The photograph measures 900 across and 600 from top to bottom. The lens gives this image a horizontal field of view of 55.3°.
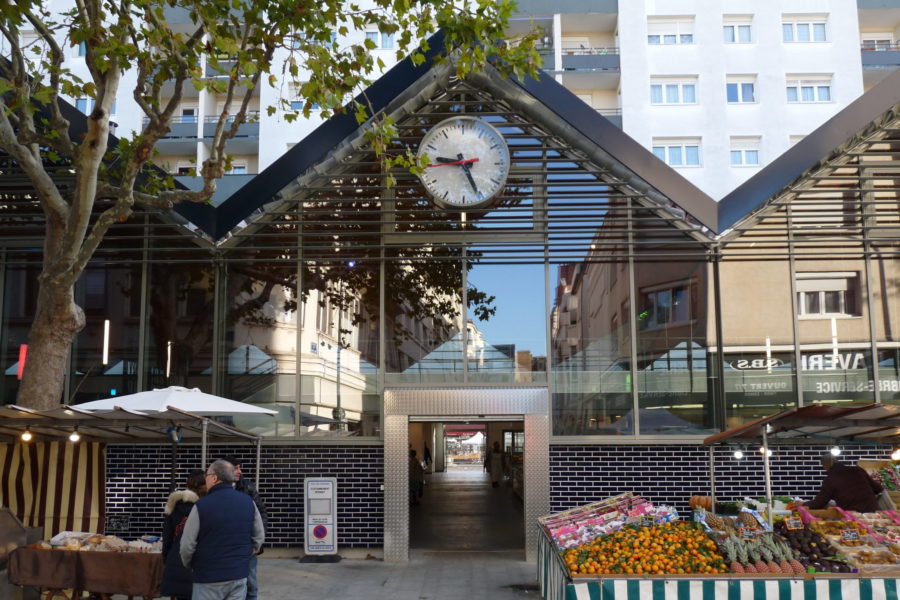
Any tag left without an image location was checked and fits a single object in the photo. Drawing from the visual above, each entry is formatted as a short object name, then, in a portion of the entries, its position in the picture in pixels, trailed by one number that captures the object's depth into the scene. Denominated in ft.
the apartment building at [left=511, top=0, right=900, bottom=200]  108.37
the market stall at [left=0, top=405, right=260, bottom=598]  26.48
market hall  38.17
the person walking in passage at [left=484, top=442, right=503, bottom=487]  80.74
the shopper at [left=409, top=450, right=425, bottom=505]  61.72
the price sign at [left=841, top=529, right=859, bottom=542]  27.04
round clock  37.78
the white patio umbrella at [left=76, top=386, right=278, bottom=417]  28.37
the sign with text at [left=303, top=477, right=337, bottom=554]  37.37
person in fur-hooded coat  23.76
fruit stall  23.41
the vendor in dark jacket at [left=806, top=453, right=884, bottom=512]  32.96
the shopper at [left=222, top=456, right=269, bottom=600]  27.35
